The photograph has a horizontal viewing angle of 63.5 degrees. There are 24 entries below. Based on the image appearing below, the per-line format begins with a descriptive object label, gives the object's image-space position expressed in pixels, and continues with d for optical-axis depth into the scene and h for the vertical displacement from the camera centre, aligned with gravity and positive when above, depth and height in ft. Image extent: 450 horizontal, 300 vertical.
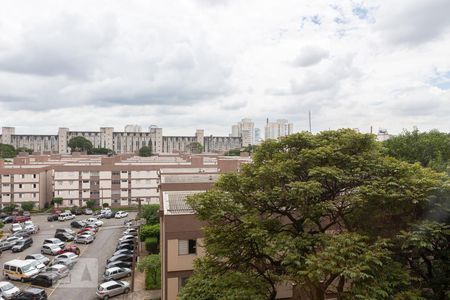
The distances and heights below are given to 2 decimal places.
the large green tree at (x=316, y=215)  27.35 -6.43
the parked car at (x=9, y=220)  141.38 -29.69
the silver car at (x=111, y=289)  65.87 -26.62
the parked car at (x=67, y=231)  115.57 -27.74
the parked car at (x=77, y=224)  130.11 -28.66
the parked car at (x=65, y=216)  143.14 -28.87
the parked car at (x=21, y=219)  140.93 -29.31
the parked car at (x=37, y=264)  81.24 -27.32
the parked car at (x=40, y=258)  86.80 -27.49
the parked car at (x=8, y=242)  101.53 -28.20
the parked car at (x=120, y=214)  150.00 -29.21
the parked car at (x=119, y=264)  80.74 -26.82
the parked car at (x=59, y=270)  76.65 -26.89
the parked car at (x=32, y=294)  64.13 -26.82
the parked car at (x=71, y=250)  96.58 -28.22
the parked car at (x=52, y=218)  142.82 -29.08
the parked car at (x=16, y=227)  122.76 -28.69
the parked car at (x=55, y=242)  102.11 -27.65
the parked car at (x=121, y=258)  84.67 -26.61
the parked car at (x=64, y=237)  110.83 -28.36
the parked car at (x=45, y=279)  73.00 -27.45
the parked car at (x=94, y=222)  130.31 -28.29
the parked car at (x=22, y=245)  99.86 -28.32
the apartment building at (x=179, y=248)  49.24 -14.21
